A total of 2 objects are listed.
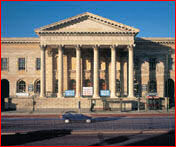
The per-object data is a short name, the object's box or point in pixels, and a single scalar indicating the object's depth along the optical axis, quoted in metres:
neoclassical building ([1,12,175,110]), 49.75
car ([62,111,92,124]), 32.48
